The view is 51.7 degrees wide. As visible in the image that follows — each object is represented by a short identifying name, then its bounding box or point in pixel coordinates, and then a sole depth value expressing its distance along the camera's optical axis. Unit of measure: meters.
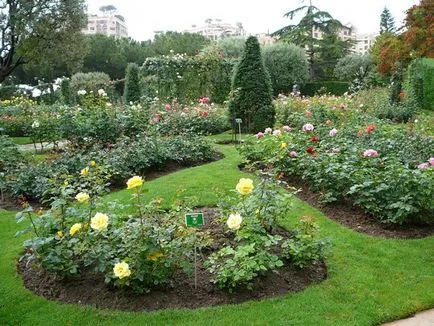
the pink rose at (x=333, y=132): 6.21
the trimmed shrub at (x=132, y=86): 15.90
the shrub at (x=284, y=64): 24.23
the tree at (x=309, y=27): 30.73
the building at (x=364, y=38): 104.53
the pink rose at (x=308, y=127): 6.26
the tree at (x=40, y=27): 14.34
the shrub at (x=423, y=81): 15.28
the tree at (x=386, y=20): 47.50
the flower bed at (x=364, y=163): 4.55
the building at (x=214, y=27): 104.38
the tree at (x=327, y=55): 33.06
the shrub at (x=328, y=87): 26.59
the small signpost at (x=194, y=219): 3.19
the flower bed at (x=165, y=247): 3.21
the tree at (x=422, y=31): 21.70
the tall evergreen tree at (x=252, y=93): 10.45
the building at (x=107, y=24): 86.56
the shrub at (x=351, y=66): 30.39
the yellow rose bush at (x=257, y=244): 3.26
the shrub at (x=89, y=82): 21.52
